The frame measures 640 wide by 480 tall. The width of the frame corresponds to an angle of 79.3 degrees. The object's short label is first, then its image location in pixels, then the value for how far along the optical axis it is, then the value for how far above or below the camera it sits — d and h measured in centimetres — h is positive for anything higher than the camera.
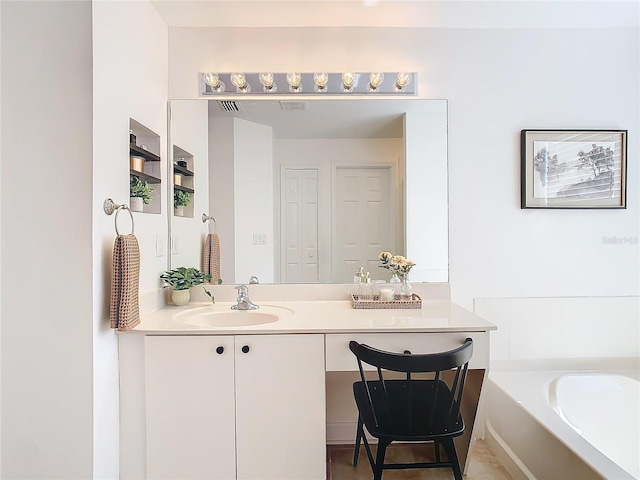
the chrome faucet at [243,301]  190 -30
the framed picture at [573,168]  209 +39
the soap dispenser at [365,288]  201 -25
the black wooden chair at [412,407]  133 -68
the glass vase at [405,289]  199 -26
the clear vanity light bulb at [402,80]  204 +84
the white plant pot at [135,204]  166 +16
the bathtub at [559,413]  154 -80
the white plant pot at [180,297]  193 -28
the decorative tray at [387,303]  190 -31
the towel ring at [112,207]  144 +13
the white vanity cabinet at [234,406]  152 -66
